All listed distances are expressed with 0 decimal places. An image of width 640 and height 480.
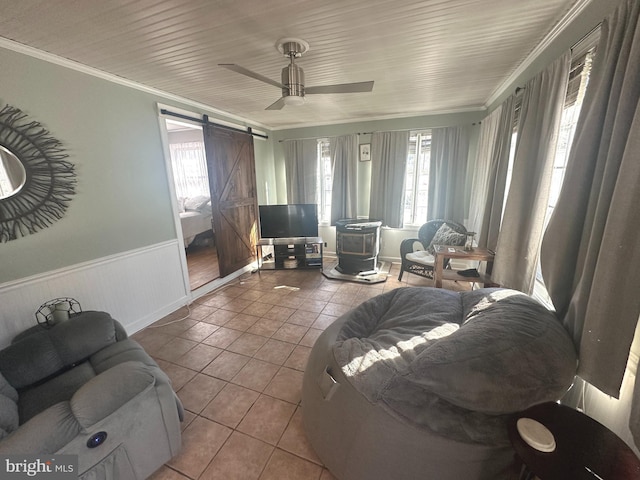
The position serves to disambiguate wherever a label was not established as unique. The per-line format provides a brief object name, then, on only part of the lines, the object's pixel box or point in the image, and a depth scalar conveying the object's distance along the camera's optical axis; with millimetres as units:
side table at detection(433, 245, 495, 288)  2453
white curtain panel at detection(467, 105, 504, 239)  2822
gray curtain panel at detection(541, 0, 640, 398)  942
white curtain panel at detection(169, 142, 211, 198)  6188
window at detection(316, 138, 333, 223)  4684
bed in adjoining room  5109
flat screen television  4297
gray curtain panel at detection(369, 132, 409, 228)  4105
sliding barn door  3570
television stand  4352
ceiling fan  1817
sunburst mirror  1775
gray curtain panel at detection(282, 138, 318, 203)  4648
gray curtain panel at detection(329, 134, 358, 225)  4383
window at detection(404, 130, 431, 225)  4098
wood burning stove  3902
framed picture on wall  4328
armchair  3227
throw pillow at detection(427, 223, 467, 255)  3095
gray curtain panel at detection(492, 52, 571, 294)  1613
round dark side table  776
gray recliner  1045
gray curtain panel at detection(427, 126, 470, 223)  3814
